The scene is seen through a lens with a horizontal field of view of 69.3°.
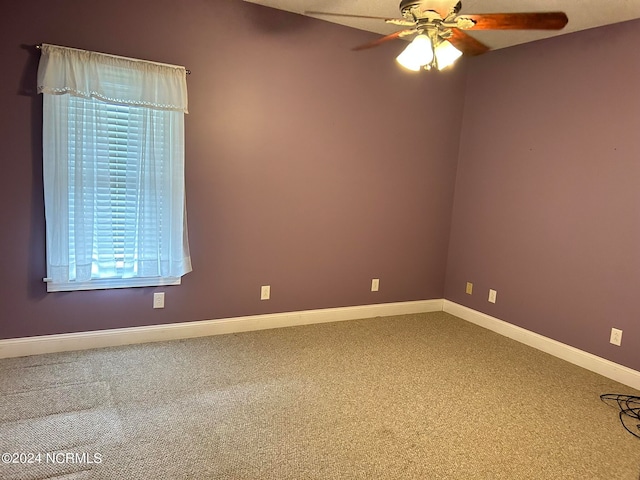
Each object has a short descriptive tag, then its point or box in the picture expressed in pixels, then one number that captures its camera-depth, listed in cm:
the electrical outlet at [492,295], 418
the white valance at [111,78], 283
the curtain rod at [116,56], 282
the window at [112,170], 290
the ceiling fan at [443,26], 203
